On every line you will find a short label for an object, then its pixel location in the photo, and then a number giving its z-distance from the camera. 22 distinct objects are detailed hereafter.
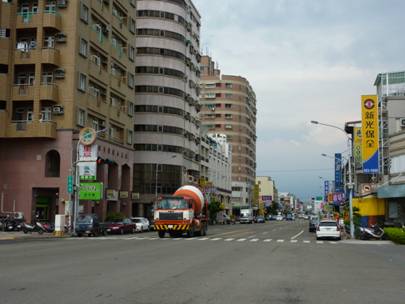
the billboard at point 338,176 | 84.50
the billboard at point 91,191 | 49.28
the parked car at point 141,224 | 55.24
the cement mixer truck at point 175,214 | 39.59
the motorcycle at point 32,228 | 43.38
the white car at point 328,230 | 40.62
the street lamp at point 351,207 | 42.59
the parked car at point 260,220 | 126.18
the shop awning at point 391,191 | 41.88
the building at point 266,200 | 184.75
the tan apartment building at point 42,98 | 51.75
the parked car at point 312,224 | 58.88
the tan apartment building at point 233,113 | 145.00
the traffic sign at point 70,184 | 45.53
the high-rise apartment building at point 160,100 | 83.31
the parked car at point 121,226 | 48.47
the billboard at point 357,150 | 66.44
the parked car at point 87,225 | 42.81
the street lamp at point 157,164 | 82.66
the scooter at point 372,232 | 38.92
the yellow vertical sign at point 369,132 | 42.62
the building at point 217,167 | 109.06
